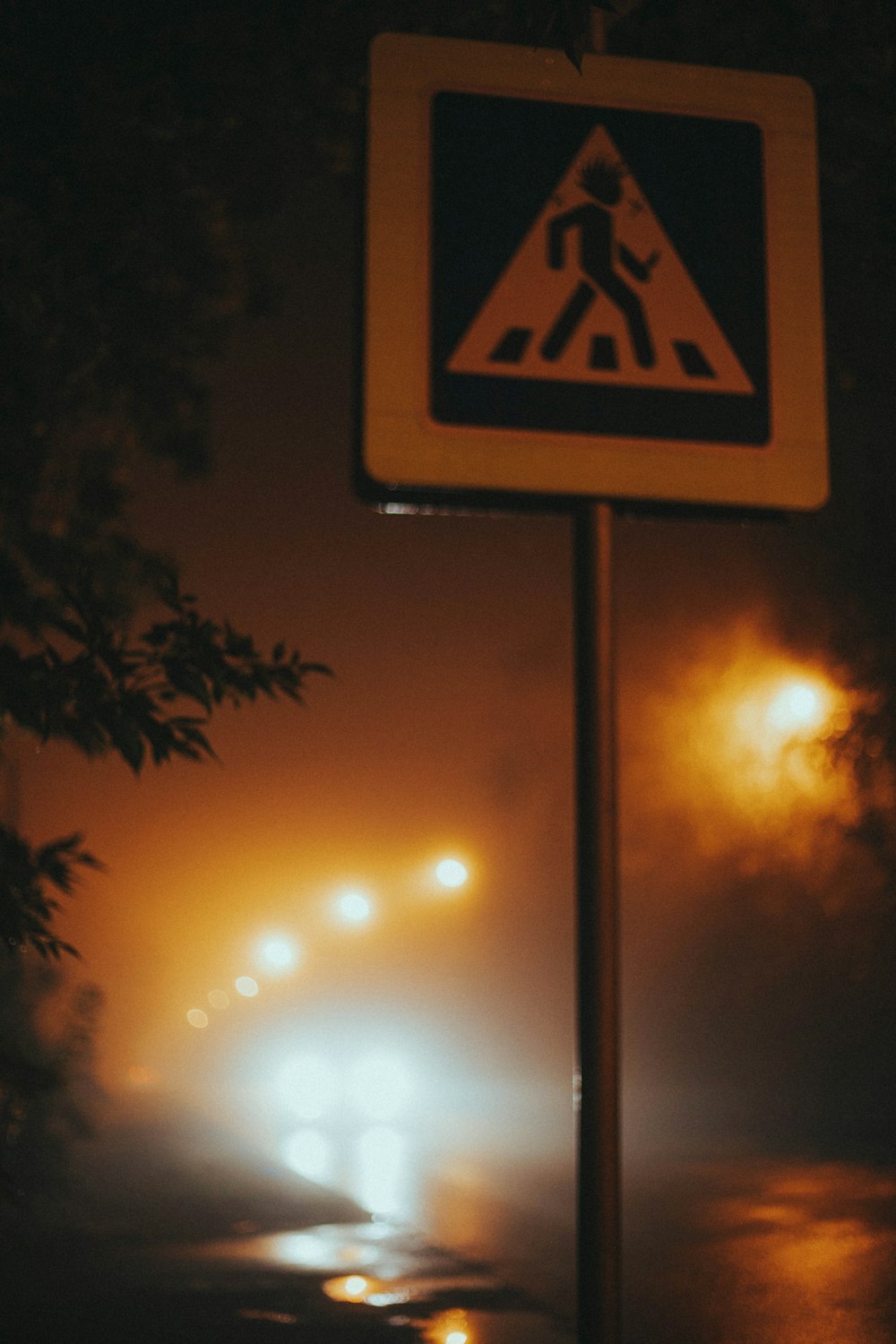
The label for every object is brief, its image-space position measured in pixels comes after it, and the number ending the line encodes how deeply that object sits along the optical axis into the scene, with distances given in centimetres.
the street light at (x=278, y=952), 2330
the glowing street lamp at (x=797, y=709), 2121
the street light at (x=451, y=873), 2288
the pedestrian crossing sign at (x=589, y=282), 219
